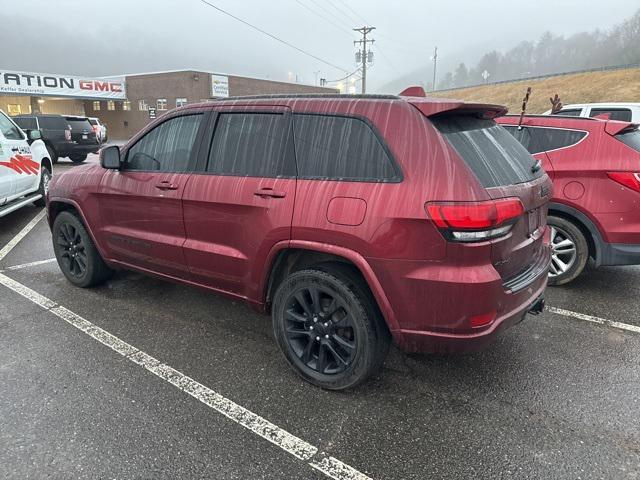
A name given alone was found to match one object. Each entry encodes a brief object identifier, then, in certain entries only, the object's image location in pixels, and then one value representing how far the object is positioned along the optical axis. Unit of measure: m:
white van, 6.52
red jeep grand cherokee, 2.39
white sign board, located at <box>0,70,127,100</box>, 31.56
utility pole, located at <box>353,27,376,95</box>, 48.36
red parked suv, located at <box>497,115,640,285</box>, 4.02
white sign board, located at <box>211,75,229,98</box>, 41.88
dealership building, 34.50
